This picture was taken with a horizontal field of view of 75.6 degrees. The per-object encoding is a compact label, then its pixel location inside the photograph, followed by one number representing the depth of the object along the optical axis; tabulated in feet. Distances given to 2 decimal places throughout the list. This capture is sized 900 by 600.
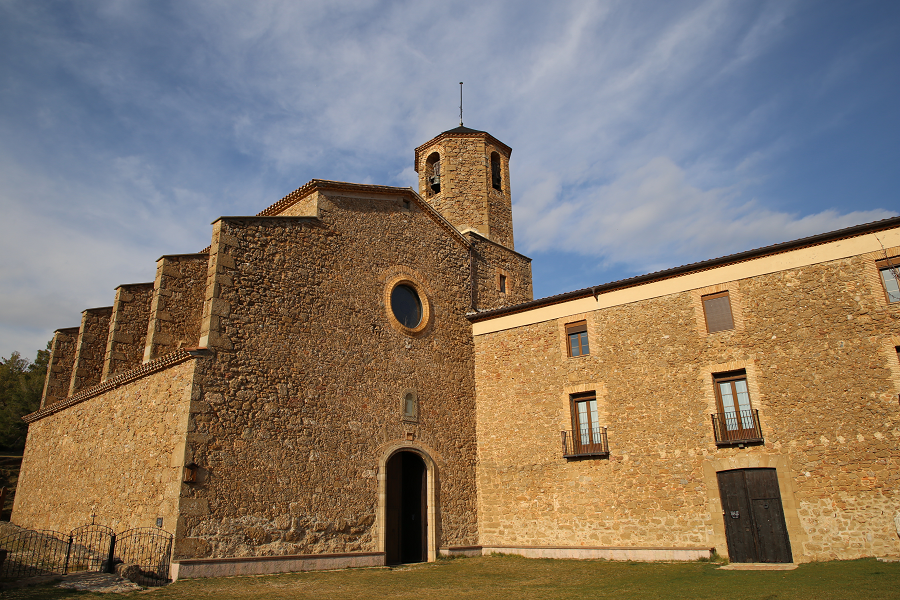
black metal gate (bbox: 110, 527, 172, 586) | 32.37
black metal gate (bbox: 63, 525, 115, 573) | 36.42
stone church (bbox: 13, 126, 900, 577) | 36.47
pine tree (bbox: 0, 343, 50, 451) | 89.15
